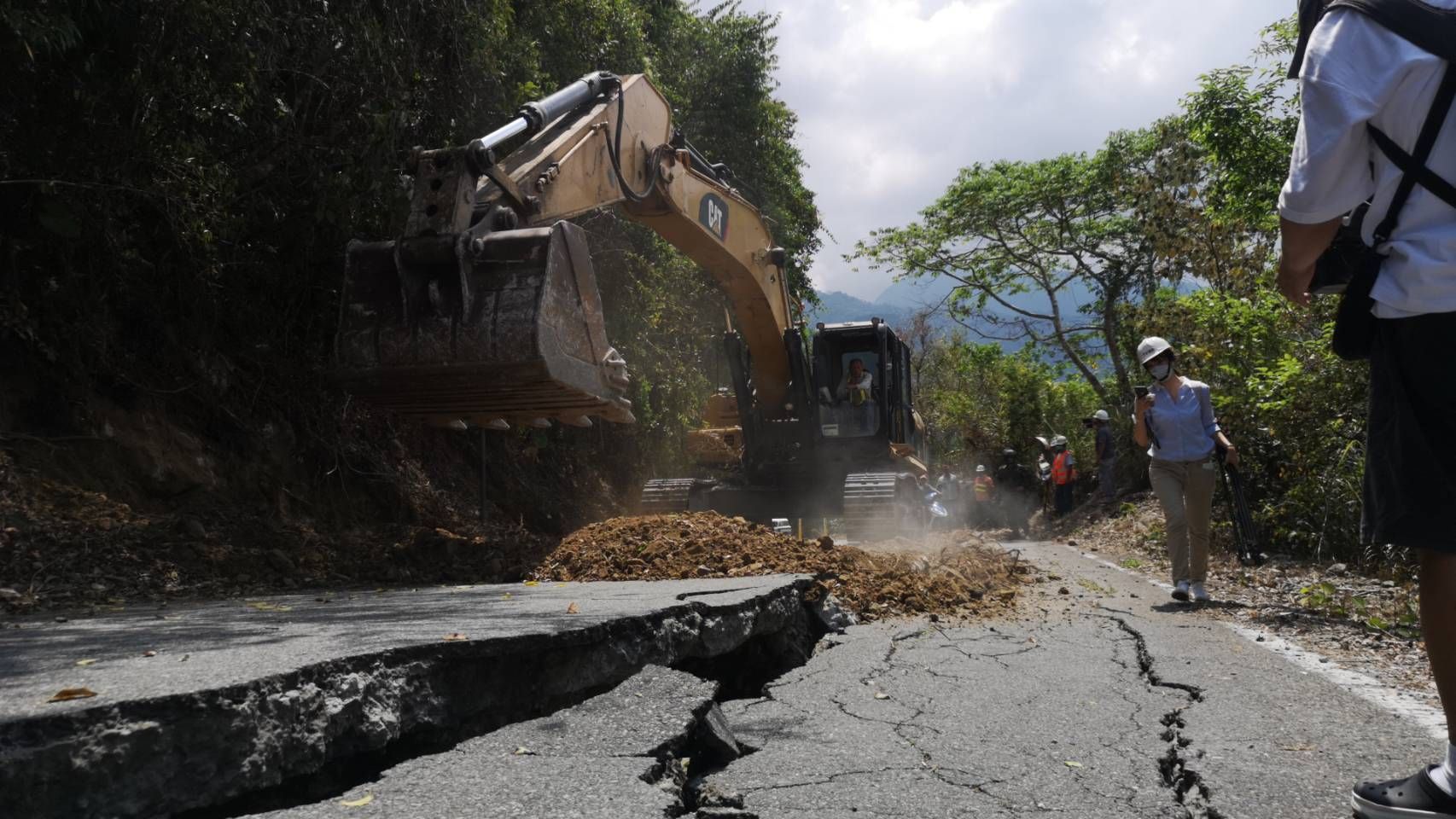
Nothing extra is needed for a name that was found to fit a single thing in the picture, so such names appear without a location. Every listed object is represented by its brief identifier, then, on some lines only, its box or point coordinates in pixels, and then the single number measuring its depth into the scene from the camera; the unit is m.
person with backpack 2.14
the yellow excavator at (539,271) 5.82
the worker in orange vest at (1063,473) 17.77
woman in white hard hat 6.61
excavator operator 11.58
